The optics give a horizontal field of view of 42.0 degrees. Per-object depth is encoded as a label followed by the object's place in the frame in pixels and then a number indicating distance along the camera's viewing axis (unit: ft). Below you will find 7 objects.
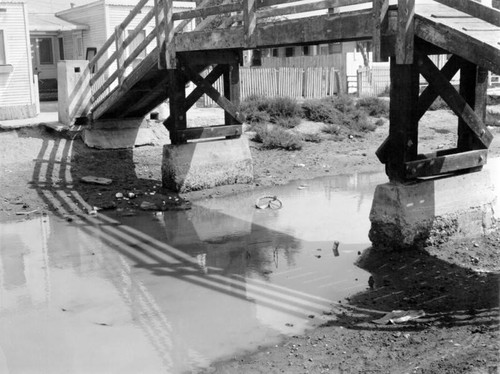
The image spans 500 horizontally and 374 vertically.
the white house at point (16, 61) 70.59
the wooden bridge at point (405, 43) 25.38
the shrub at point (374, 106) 77.61
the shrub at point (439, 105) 83.05
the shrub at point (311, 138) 63.62
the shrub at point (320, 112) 70.44
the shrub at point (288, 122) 66.45
